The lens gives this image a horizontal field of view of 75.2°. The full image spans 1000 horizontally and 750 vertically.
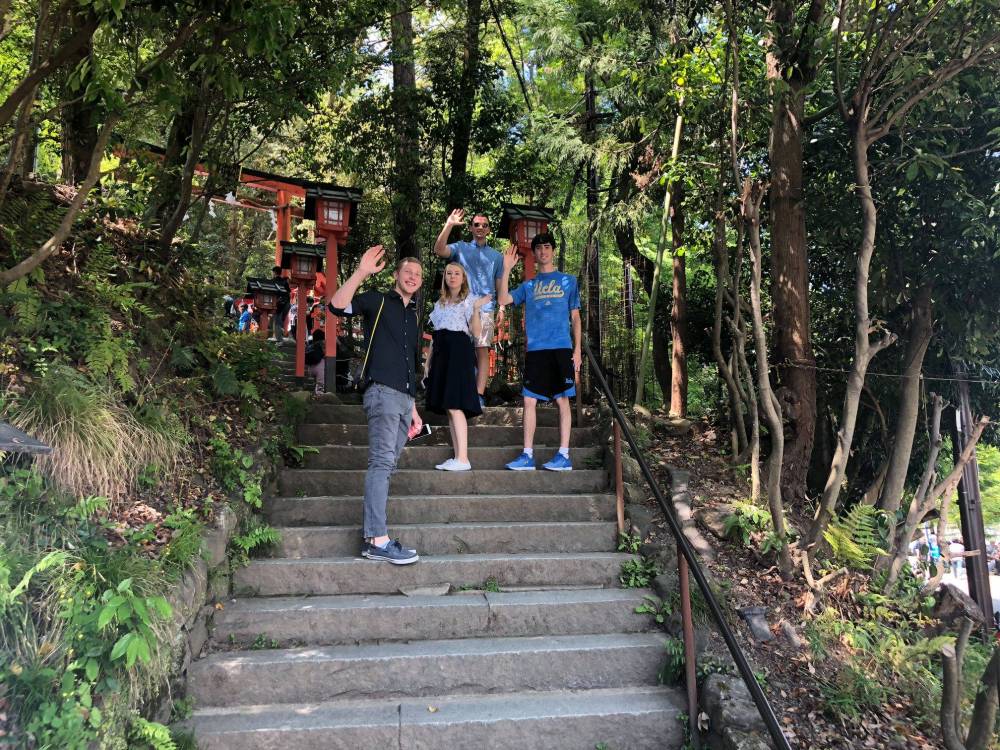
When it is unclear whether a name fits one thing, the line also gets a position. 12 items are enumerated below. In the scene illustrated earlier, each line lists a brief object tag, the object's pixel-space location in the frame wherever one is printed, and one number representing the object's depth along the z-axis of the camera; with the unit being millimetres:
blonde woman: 4535
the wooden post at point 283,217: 13859
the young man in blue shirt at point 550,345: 4902
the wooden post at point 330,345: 7012
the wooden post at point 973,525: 6391
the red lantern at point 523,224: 7305
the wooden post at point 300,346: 8875
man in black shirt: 3709
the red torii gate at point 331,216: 7075
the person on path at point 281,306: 13297
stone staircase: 2988
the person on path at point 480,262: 5332
